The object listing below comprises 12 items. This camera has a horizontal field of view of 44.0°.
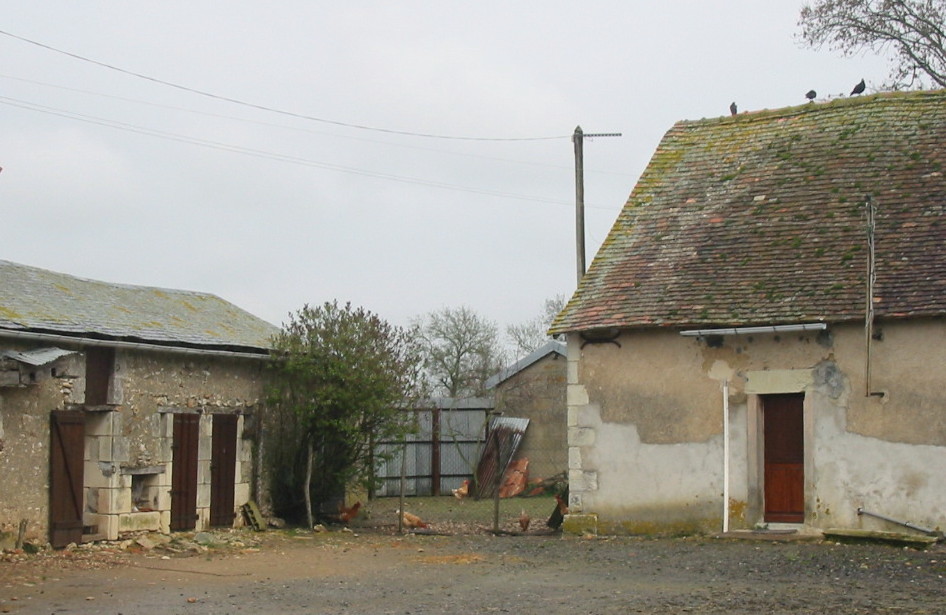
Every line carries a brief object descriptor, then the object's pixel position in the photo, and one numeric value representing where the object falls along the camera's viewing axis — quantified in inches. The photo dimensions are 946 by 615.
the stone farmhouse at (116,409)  546.3
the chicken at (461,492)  975.3
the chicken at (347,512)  738.8
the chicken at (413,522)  713.6
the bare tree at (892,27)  869.8
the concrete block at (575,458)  653.9
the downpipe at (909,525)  563.5
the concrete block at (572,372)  661.9
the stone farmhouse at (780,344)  578.6
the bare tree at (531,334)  1807.3
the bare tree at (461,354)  1576.0
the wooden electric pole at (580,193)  815.7
